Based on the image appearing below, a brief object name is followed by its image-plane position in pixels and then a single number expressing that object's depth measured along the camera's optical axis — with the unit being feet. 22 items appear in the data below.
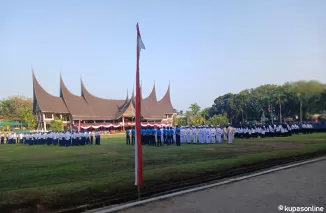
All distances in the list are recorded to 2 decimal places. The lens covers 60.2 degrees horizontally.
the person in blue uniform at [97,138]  75.05
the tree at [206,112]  222.13
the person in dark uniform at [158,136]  65.05
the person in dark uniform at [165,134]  65.62
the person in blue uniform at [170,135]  65.16
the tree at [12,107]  189.97
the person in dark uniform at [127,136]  70.65
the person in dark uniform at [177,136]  61.95
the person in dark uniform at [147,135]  66.46
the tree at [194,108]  212.64
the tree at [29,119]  147.54
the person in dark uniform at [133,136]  67.10
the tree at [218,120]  171.73
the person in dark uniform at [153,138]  65.74
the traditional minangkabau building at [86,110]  165.58
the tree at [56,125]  150.00
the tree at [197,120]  186.97
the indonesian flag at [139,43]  20.11
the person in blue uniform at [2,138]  101.30
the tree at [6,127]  141.48
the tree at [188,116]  209.30
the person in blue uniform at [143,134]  67.50
